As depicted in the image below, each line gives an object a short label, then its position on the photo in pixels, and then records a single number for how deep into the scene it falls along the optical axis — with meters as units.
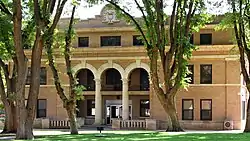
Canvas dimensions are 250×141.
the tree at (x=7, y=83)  33.41
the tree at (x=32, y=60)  25.78
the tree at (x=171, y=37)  33.69
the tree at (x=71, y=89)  34.44
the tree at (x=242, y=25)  33.08
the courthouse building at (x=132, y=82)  51.53
